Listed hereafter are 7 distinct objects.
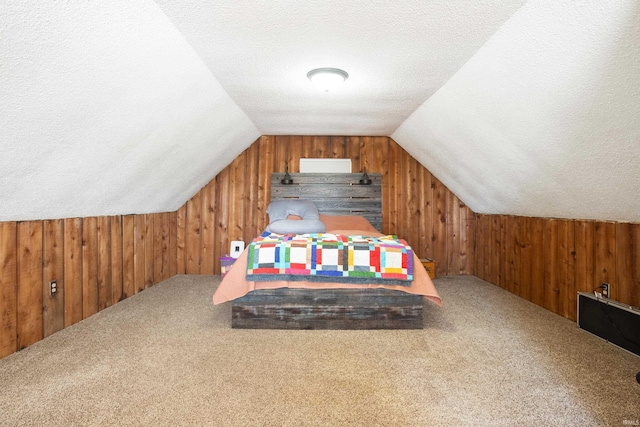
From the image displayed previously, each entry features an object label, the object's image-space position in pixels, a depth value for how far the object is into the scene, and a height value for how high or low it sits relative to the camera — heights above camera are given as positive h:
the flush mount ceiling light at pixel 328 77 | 2.45 +1.00
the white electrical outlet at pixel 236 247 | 4.40 -0.41
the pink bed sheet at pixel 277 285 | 2.58 -0.53
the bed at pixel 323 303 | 2.60 -0.67
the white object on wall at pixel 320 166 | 4.66 +0.66
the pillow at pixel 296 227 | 3.59 -0.13
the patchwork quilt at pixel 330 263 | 2.58 -0.36
